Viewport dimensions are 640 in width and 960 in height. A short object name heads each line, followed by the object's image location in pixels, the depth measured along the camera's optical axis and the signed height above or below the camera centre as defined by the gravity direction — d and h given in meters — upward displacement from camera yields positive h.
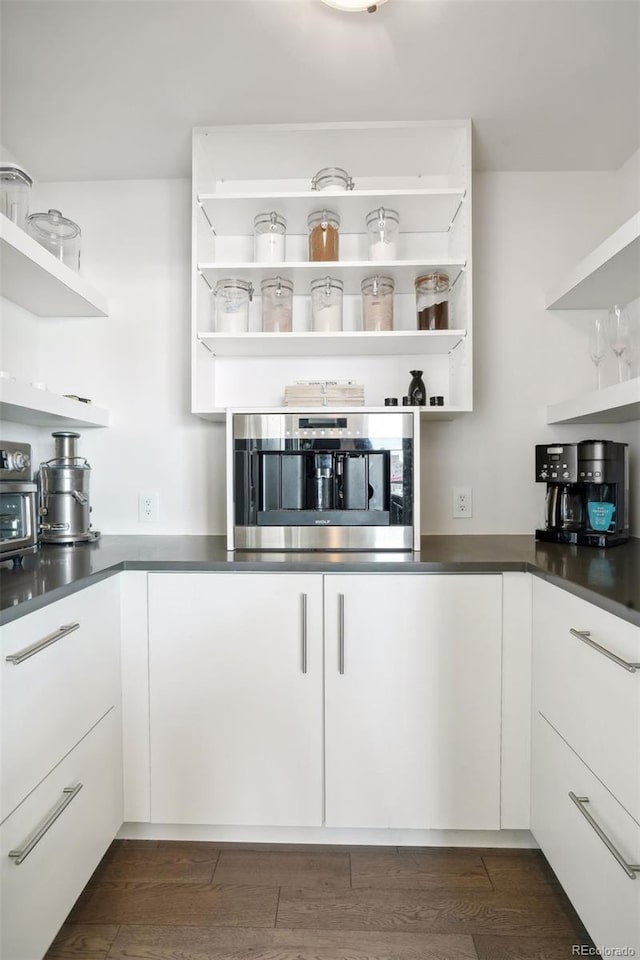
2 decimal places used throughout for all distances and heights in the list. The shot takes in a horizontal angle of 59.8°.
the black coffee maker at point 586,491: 1.73 -0.05
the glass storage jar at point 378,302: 1.87 +0.59
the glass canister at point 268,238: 1.87 +0.81
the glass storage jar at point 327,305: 1.88 +0.59
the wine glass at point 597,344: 1.83 +0.44
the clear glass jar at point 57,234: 1.82 +0.82
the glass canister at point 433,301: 1.85 +0.60
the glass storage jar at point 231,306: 1.89 +0.59
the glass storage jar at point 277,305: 1.89 +0.59
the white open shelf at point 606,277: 1.49 +0.62
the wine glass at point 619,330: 1.68 +0.44
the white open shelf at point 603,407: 1.48 +0.21
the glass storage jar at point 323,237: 1.84 +0.80
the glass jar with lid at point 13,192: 1.58 +0.82
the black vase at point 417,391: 1.89 +0.30
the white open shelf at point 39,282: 1.51 +0.62
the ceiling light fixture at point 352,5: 1.31 +1.12
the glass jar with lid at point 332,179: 1.82 +0.98
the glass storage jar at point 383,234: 1.85 +0.82
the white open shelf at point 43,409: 1.51 +0.22
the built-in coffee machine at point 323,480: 1.71 -0.01
